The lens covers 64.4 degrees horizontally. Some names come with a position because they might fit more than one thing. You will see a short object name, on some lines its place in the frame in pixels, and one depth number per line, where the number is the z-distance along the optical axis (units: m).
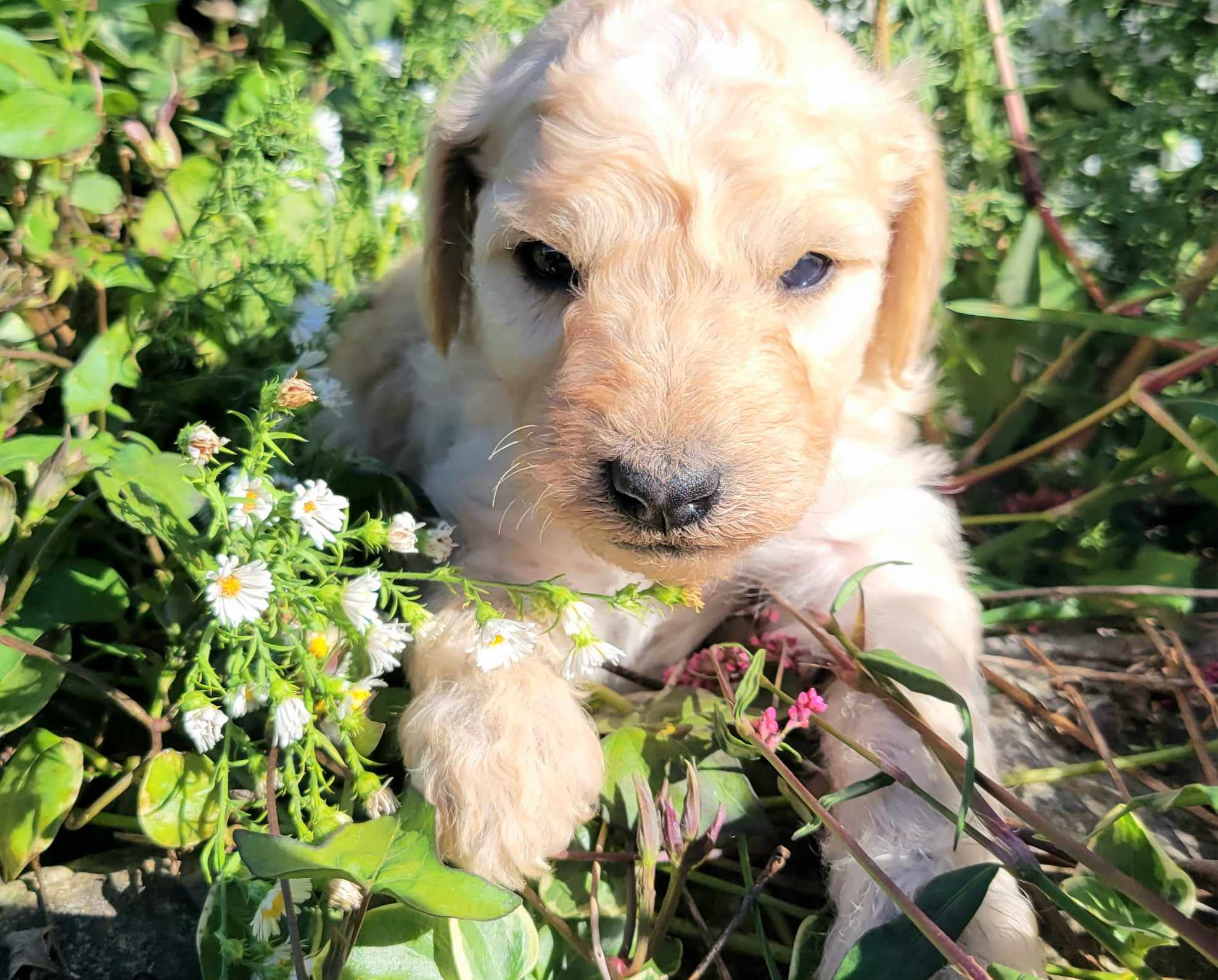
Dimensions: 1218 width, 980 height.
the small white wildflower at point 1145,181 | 0.30
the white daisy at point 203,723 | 0.16
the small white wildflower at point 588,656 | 0.18
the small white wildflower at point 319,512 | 0.17
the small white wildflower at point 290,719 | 0.16
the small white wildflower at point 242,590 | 0.16
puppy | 0.18
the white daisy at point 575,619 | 0.18
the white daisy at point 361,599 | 0.17
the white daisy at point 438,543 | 0.20
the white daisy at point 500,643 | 0.18
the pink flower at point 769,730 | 0.20
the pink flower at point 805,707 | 0.20
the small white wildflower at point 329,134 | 0.30
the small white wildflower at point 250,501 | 0.17
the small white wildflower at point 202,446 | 0.16
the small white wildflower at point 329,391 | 0.22
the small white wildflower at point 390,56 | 0.33
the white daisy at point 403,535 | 0.18
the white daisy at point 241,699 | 0.16
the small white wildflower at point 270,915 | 0.16
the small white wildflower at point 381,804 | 0.17
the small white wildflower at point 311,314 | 0.25
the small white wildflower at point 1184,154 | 0.29
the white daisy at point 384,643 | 0.18
